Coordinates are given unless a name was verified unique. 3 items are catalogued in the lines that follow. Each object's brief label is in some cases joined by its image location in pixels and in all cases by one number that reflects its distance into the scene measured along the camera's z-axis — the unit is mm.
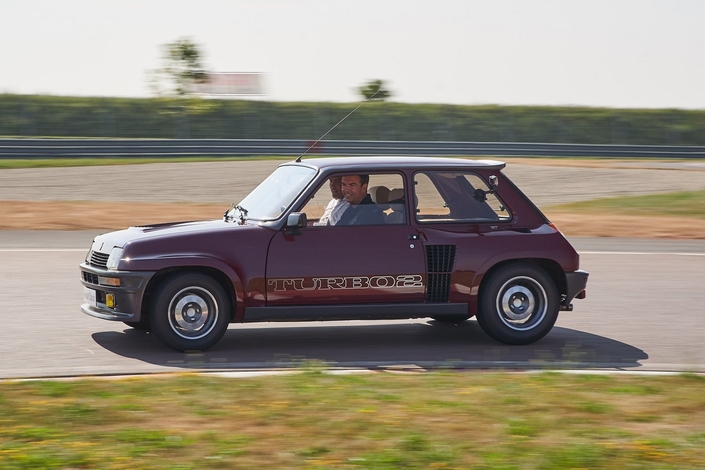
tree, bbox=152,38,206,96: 125125
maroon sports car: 16828
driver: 17641
